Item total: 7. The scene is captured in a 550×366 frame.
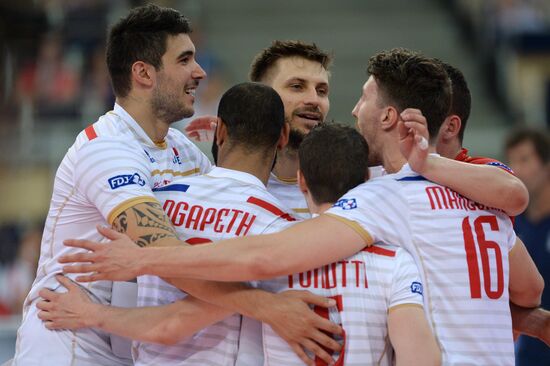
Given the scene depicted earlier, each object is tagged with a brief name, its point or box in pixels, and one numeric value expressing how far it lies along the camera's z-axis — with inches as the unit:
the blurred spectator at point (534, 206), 645.3
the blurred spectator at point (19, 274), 1010.1
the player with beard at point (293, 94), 461.4
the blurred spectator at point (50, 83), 1130.0
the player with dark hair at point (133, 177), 330.6
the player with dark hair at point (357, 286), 308.3
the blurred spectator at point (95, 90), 1116.5
